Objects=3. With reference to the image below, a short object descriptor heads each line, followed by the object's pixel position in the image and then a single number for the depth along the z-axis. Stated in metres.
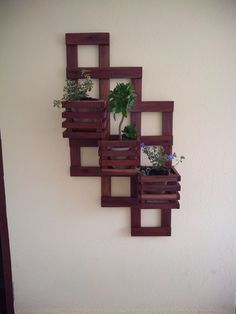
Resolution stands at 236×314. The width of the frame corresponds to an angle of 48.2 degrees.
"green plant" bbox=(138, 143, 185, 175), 1.19
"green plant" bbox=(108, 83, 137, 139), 1.08
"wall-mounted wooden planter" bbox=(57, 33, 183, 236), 1.13
